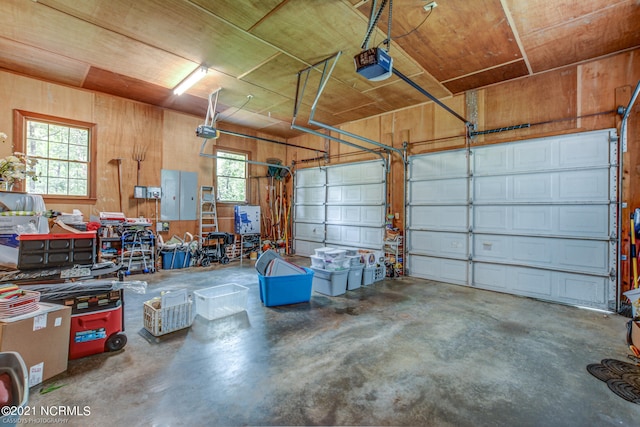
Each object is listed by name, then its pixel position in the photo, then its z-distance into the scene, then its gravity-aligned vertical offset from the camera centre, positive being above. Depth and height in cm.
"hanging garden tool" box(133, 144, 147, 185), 650 +139
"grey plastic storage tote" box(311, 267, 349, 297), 476 -118
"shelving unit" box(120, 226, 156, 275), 587 -82
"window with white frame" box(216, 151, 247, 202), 813 +105
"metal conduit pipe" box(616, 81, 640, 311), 411 +51
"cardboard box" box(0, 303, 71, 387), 204 -98
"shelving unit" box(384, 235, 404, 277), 621 -97
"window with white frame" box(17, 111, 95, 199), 535 +119
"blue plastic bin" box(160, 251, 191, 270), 652 -111
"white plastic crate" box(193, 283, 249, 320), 362 -119
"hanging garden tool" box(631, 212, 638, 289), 391 -56
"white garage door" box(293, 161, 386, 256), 706 +20
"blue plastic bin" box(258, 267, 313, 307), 414 -115
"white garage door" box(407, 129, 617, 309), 428 -6
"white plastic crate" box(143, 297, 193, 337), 314 -121
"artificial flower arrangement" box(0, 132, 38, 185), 367 +57
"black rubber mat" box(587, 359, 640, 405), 222 -142
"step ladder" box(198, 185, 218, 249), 748 +2
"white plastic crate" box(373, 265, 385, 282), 582 -127
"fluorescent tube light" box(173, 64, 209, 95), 487 +248
